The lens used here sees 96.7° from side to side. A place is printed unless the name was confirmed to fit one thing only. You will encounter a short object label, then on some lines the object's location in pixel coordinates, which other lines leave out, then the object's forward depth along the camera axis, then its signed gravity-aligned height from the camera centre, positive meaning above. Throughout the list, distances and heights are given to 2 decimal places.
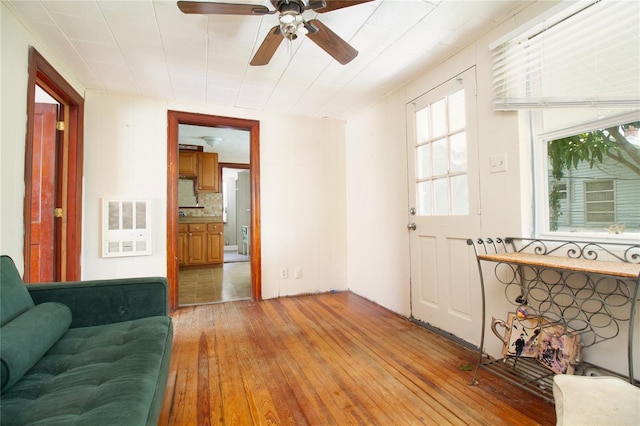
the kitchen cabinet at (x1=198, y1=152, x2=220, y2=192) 5.60 +0.95
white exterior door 2.09 +0.09
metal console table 1.33 -0.40
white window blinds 1.37 +0.85
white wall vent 2.84 -0.07
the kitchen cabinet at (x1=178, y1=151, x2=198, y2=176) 5.39 +1.09
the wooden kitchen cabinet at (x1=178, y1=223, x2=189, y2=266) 5.37 -0.43
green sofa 0.84 -0.54
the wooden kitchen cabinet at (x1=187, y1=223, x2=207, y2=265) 5.43 -0.46
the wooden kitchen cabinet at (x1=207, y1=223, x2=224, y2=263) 5.58 -0.45
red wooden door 2.44 +0.23
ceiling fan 1.40 +1.06
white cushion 0.78 -0.54
